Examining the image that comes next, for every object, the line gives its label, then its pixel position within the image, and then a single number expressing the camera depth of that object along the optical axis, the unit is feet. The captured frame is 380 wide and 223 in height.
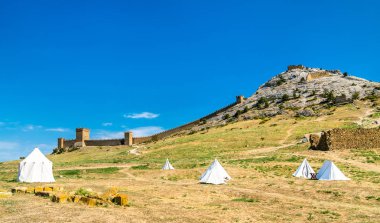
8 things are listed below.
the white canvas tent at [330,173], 86.38
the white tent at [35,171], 93.91
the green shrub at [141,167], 125.92
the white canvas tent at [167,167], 114.81
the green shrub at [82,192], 60.98
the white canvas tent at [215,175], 87.35
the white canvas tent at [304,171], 93.40
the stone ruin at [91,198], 55.34
